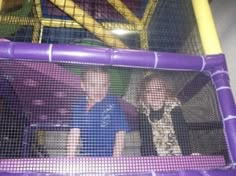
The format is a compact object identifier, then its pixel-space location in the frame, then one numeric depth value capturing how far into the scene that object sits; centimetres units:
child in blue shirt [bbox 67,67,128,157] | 136
